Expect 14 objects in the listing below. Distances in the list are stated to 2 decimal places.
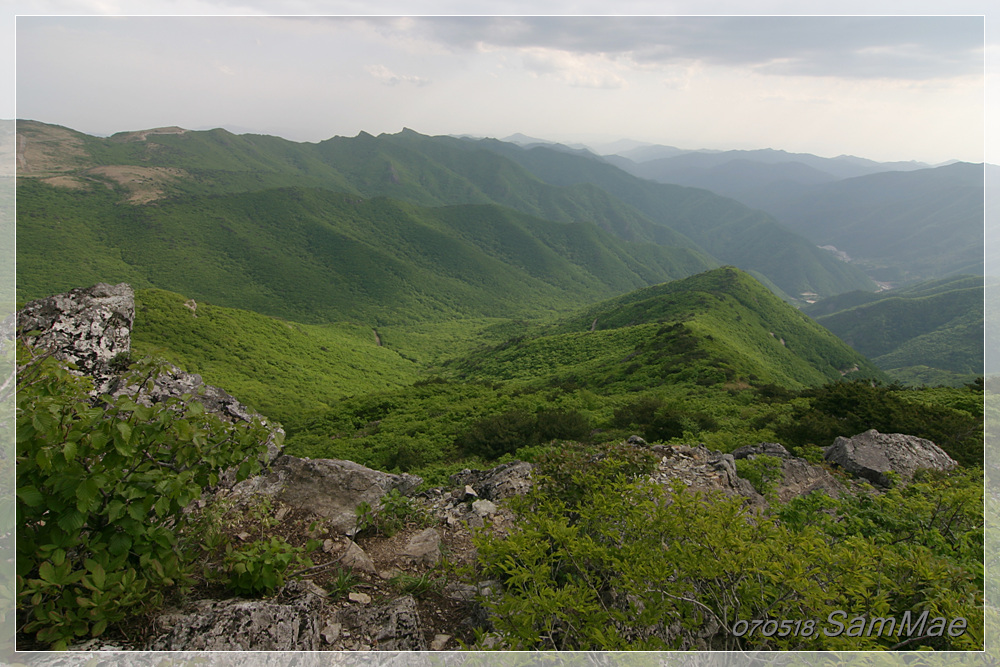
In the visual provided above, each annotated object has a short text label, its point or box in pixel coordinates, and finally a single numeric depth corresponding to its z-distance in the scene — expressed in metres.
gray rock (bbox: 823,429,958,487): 9.67
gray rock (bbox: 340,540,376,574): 5.45
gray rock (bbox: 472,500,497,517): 7.53
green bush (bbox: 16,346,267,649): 3.12
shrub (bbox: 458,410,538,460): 14.54
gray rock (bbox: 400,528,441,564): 6.09
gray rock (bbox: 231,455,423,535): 6.90
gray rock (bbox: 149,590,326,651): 3.72
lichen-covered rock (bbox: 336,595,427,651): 4.38
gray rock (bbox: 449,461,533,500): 8.53
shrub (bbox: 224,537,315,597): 4.25
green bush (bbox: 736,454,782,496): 9.03
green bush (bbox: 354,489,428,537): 6.51
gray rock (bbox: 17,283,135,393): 14.86
